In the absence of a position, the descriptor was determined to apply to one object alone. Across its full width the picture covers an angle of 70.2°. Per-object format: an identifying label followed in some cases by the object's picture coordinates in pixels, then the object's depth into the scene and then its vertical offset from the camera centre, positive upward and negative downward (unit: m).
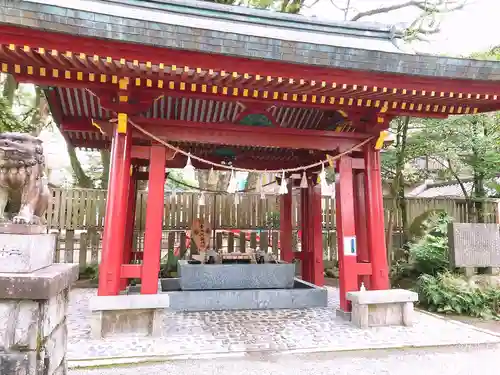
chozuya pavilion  4.18 +2.10
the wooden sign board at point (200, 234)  8.84 +0.02
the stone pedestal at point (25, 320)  2.45 -0.60
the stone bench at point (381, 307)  5.52 -1.13
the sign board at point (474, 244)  7.05 -0.16
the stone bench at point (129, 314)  4.84 -1.10
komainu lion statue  2.80 +0.45
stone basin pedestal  6.70 -0.79
